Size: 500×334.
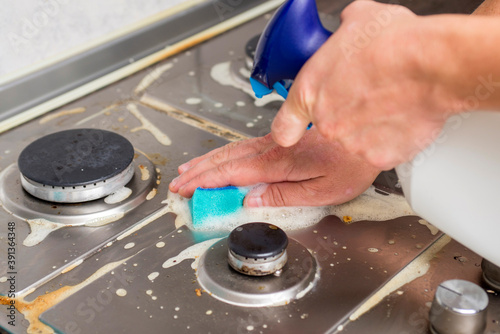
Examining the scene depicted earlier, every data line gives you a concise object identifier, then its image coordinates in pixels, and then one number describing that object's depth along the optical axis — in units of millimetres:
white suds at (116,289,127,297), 754
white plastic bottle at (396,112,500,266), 668
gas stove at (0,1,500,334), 719
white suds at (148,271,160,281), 778
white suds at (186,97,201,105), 1179
